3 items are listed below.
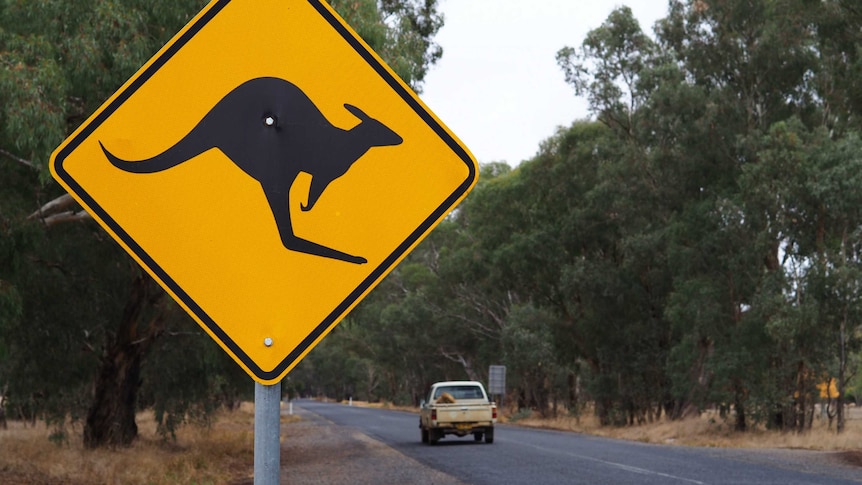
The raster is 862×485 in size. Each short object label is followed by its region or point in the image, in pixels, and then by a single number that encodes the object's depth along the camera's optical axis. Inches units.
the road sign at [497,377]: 2049.7
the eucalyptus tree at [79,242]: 495.2
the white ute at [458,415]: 1061.8
